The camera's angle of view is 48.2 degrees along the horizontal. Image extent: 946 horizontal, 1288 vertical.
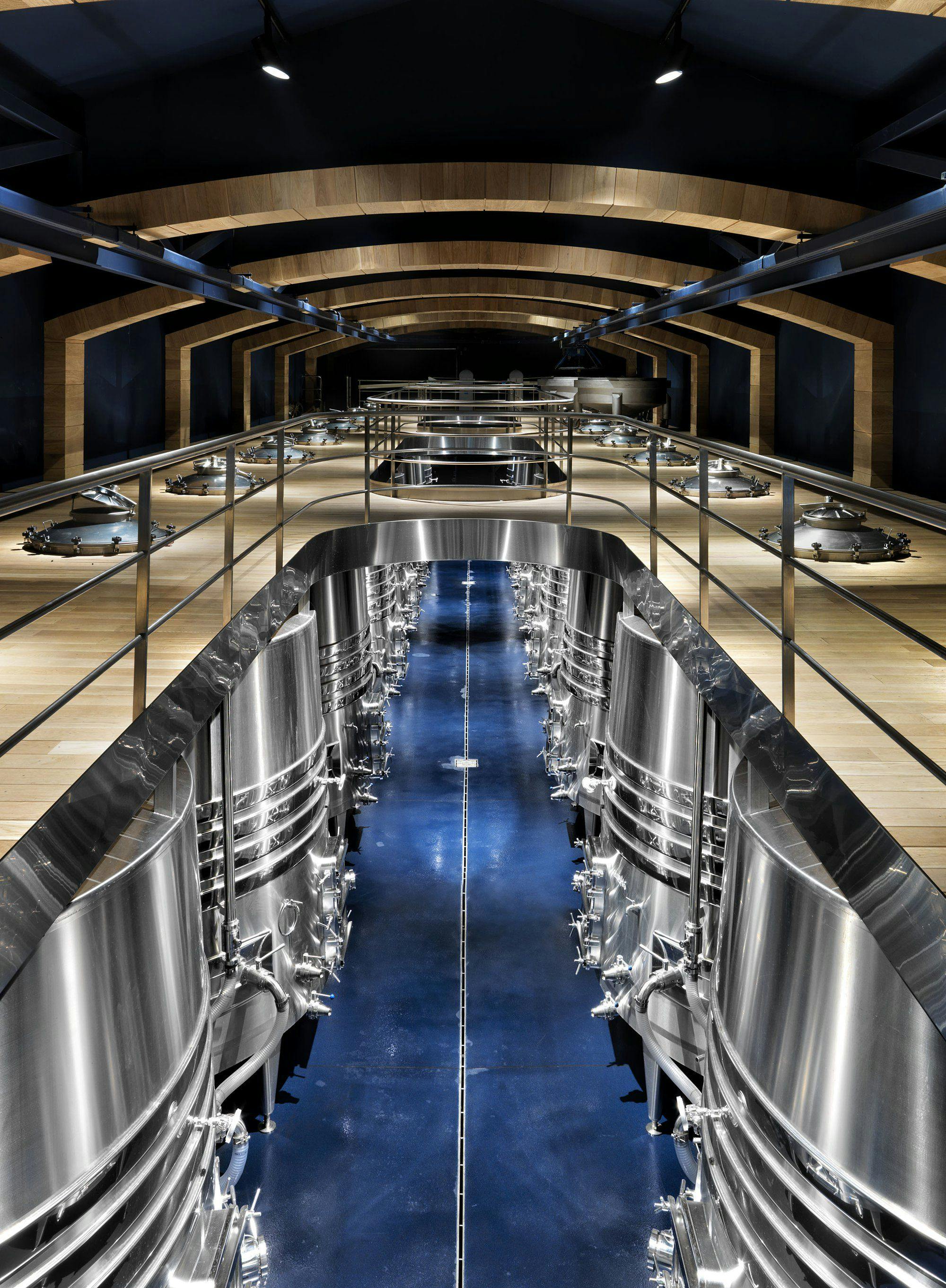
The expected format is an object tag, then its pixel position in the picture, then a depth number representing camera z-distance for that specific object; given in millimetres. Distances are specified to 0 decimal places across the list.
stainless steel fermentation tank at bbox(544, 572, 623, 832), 6691
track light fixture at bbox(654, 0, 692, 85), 6812
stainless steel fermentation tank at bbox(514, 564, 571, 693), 9242
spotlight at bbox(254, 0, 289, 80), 6898
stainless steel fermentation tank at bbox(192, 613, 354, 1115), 4105
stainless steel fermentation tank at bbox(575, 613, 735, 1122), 4230
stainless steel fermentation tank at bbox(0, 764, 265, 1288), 2143
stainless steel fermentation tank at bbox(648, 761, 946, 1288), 2211
